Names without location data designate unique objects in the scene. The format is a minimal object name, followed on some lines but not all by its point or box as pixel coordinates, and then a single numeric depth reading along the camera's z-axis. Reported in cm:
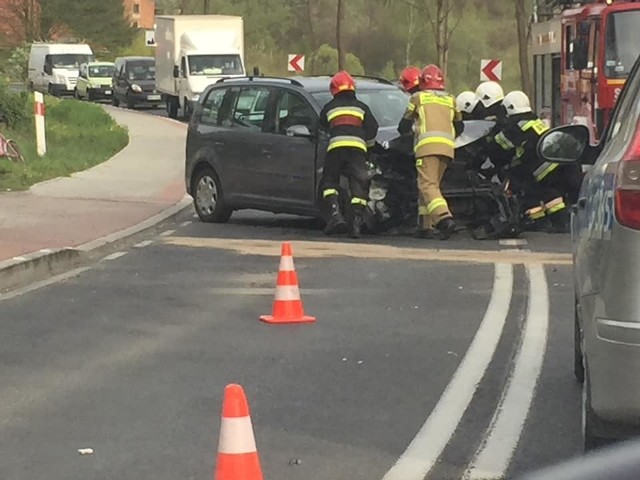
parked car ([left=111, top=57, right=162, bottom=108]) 5072
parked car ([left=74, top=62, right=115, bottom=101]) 5584
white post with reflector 2375
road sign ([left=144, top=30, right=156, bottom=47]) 7034
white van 5953
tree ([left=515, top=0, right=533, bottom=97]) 3847
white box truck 4097
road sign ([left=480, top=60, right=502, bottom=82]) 3247
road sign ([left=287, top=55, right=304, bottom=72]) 4297
